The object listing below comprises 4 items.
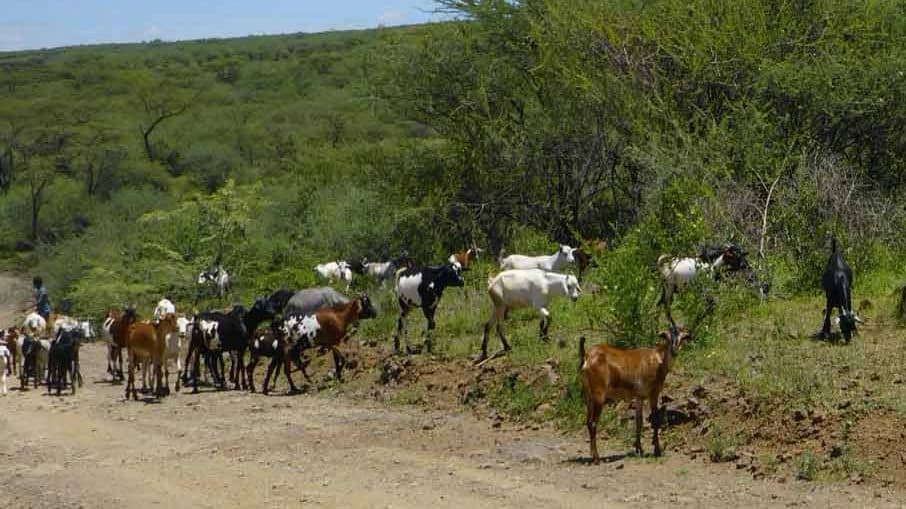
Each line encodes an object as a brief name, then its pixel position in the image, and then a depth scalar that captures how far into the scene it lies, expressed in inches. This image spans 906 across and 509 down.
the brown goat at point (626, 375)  447.2
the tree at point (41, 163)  1964.8
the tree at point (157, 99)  2522.1
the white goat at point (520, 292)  635.5
